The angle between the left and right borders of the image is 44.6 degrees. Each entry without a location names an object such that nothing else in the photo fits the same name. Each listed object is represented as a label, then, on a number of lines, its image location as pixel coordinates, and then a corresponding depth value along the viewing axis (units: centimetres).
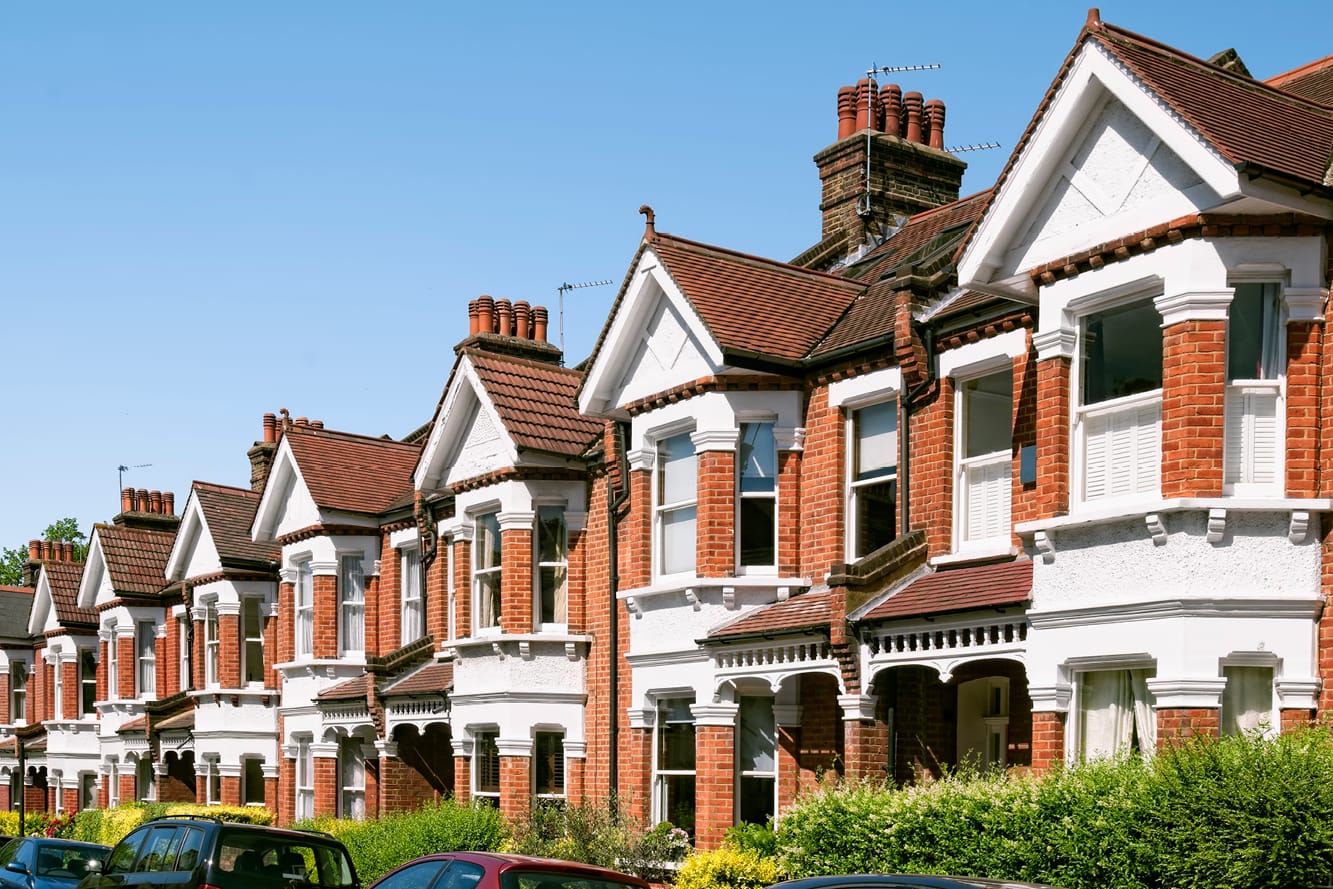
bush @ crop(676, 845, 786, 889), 1681
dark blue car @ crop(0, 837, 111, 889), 2139
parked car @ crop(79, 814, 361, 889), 1505
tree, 7862
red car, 1143
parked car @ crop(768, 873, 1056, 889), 835
